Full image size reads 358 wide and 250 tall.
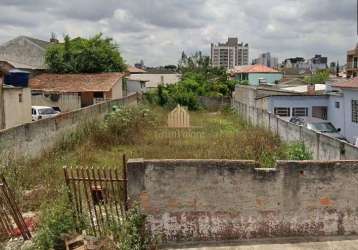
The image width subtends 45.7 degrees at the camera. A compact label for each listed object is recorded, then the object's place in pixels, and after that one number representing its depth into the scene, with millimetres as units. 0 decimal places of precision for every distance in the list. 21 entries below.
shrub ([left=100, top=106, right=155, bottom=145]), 18359
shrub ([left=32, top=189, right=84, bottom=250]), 7219
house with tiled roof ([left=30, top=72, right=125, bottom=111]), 32094
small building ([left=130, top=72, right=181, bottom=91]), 72356
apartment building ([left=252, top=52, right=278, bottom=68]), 153250
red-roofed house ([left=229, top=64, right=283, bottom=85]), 60531
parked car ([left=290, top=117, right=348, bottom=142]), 19391
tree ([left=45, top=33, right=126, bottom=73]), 39156
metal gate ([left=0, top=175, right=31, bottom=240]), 7785
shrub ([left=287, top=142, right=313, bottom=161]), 13296
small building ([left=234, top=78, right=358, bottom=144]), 20281
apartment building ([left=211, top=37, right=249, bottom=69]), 148750
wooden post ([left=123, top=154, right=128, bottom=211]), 7659
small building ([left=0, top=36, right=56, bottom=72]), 43688
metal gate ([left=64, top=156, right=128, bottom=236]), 7637
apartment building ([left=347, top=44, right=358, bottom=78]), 58272
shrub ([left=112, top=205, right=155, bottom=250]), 7312
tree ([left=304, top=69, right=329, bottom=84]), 47181
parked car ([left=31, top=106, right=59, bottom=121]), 25234
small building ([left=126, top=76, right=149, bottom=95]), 52934
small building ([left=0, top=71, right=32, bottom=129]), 18797
